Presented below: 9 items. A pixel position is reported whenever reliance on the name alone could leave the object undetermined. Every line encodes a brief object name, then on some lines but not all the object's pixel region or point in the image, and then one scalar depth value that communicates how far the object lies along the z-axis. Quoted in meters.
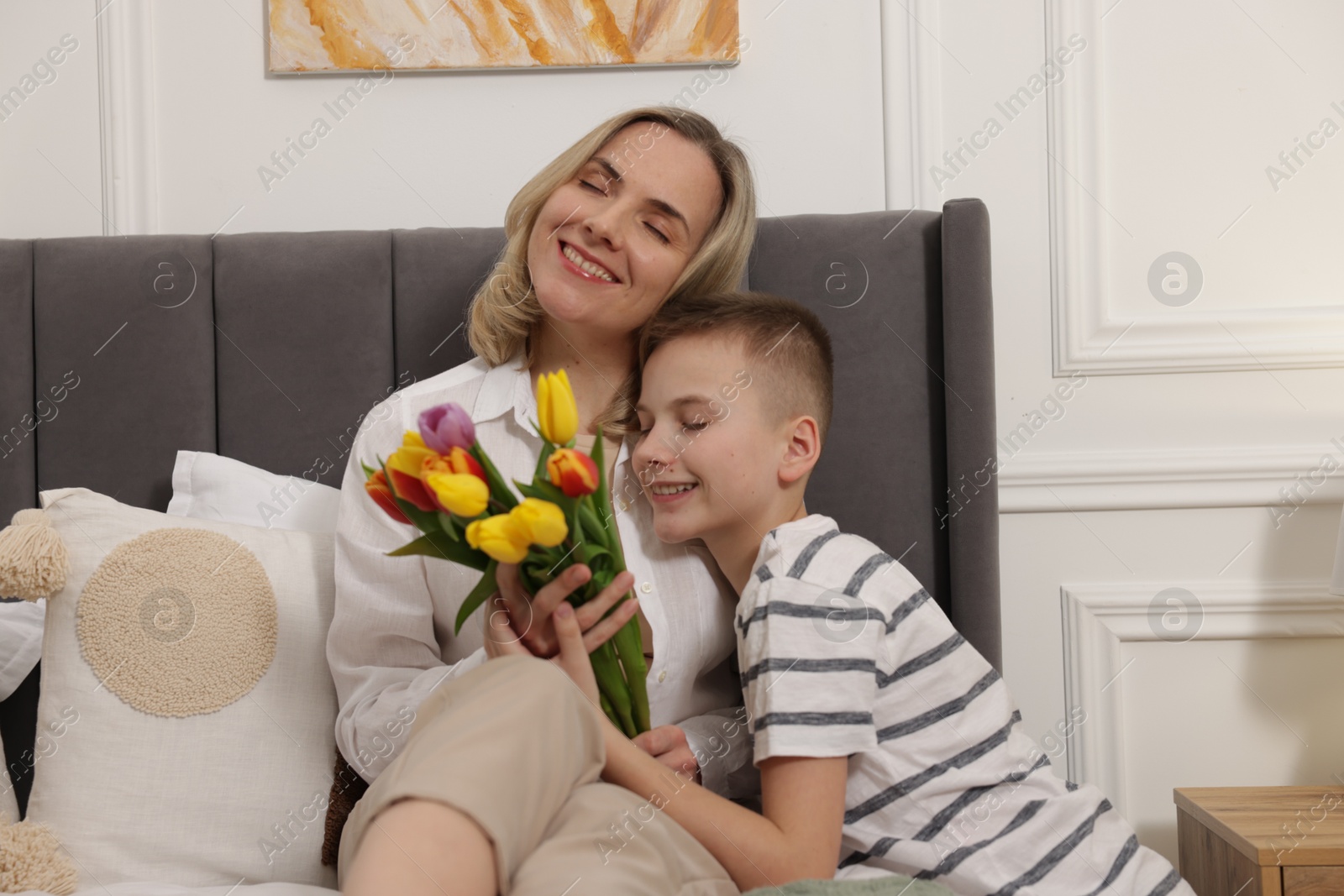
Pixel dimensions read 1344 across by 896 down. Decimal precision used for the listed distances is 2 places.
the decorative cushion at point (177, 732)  1.22
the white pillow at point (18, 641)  1.41
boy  1.01
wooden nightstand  1.29
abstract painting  1.74
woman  1.25
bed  1.54
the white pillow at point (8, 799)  1.27
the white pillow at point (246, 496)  1.48
